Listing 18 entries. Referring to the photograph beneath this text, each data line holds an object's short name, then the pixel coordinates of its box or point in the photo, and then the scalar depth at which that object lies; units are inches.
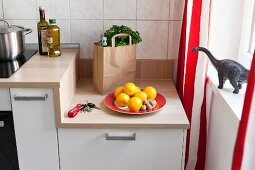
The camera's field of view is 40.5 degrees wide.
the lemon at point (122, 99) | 64.5
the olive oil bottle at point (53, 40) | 72.4
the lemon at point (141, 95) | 65.6
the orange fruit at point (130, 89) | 66.4
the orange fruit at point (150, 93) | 68.1
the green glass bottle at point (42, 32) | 73.1
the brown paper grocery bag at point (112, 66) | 69.2
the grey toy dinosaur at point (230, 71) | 59.0
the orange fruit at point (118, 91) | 67.6
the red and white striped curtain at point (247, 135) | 38.0
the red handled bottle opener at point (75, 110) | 62.6
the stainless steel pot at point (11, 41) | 68.2
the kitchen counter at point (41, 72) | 59.0
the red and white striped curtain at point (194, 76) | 63.1
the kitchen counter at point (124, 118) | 60.6
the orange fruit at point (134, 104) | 62.5
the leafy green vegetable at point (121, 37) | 71.6
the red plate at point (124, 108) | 63.5
